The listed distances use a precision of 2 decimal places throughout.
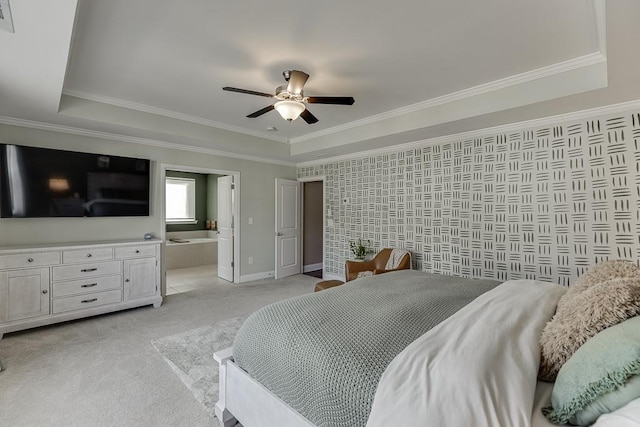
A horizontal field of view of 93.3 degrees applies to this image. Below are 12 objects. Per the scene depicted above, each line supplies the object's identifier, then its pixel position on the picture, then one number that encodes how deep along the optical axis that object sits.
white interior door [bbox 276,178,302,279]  5.86
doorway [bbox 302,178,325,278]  6.64
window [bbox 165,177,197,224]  7.77
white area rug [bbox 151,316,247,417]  2.23
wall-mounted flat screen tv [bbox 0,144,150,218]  3.37
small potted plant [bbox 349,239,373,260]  5.03
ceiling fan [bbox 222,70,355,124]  2.70
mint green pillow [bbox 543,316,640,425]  0.83
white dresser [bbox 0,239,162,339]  3.15
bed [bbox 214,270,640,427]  0.96
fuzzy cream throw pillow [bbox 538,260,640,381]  1.05
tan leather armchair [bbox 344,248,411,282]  4.16
